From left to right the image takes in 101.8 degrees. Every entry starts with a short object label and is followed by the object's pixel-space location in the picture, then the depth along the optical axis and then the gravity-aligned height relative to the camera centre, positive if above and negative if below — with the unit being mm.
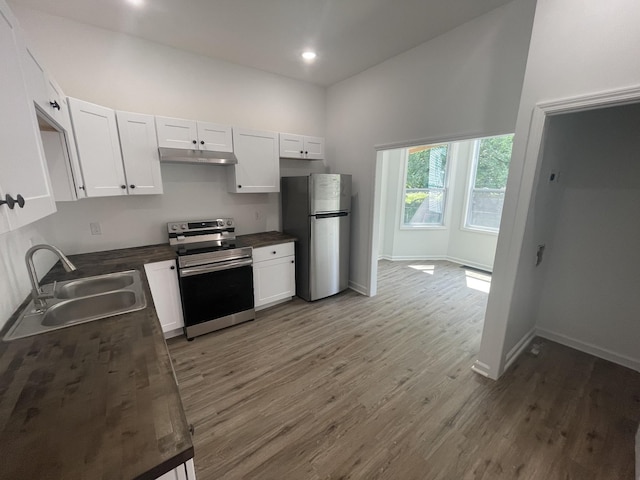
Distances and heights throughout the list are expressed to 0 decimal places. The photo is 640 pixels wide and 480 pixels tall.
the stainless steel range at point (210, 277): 2596 -945
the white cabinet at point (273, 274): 3125 -1102
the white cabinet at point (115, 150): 2080 +287
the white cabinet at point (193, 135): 2557 +501
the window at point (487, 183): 4566 +61
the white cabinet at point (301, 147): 3369 +509
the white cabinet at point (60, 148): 1591 +249
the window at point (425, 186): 5082 -5
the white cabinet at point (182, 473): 717 -803
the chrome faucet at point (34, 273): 1385 -478
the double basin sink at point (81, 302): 1335 -719
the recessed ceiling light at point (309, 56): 2844 +1416
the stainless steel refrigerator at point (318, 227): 3252 -545
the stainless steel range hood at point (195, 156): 2539 +282
